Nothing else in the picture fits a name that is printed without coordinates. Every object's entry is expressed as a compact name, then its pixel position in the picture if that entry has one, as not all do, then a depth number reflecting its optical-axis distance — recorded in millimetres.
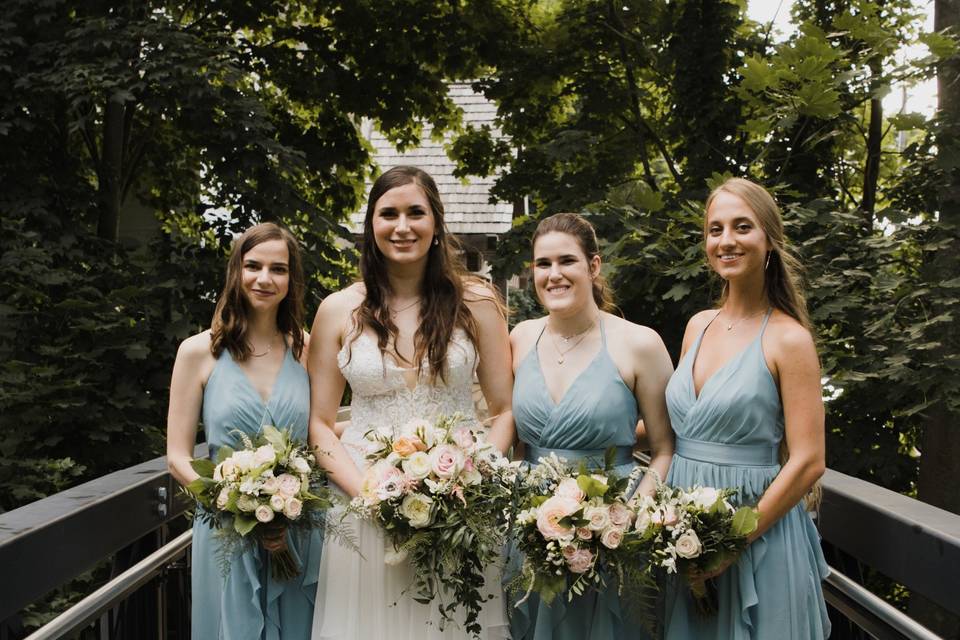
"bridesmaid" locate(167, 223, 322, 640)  3084
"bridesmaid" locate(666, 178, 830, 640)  2672
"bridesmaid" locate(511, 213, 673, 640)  3193
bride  3348
